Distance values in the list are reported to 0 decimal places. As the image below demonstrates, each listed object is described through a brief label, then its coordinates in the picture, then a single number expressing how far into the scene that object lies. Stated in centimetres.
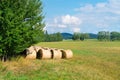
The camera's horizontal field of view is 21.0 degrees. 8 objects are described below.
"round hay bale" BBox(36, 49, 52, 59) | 2601
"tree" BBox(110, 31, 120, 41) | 17469
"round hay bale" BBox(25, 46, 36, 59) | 2493
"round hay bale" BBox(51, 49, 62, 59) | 2680
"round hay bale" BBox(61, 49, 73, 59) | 2794
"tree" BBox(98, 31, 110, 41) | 17725
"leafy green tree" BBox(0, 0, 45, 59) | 2162
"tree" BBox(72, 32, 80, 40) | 16875
